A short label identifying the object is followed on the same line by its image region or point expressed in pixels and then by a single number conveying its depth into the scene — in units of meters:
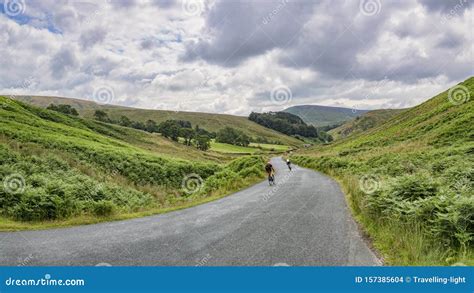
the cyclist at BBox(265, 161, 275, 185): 26.83
